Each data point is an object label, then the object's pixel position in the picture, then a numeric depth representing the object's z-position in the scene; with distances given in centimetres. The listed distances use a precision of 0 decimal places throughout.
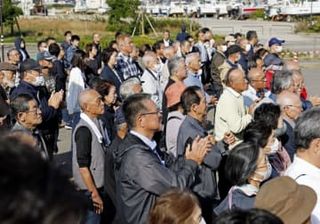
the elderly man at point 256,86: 639
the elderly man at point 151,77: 813
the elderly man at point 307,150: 337
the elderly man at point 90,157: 444
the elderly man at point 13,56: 848
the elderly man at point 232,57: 996
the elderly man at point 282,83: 591
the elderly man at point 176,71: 714
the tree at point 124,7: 3411
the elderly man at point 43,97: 557
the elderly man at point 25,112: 447
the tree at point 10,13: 3586
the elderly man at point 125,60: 900
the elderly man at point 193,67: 783
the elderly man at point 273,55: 943
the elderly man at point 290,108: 502
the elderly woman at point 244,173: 359
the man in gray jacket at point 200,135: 438
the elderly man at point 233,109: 547
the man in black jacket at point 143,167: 355
